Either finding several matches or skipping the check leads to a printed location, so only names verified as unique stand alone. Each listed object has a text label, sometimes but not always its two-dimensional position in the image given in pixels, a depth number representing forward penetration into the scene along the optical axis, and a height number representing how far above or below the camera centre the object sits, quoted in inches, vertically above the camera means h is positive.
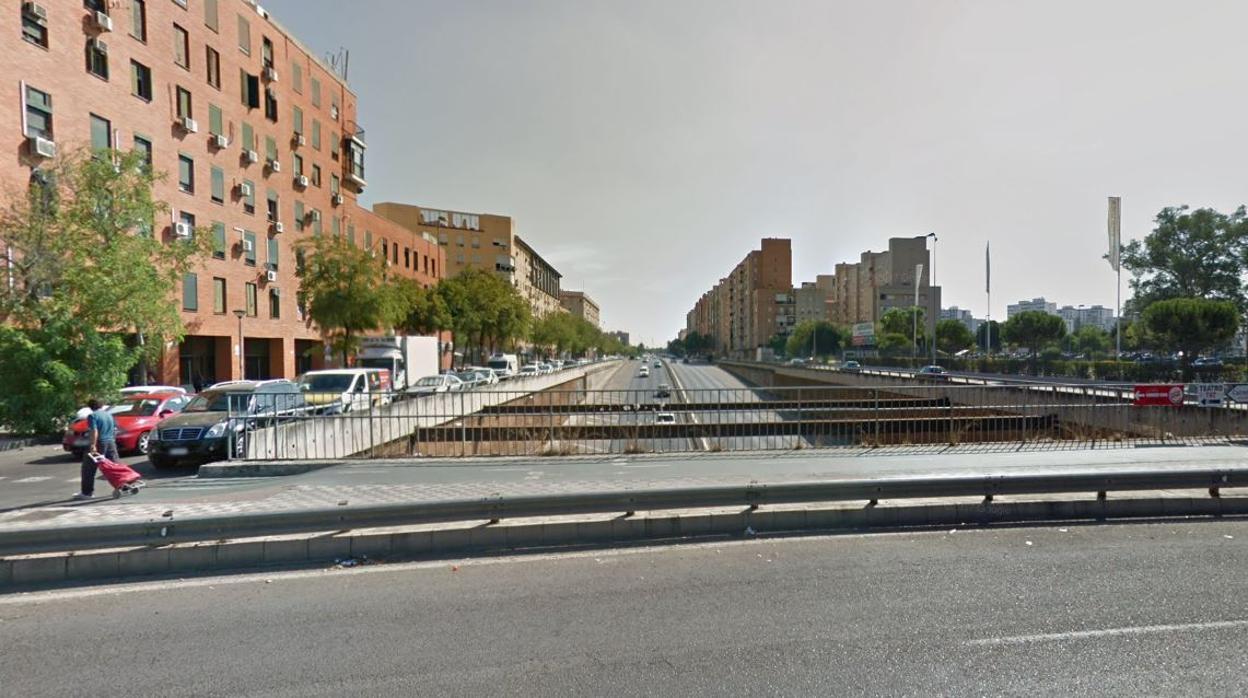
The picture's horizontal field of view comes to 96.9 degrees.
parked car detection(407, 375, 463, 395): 934.4 -63.8
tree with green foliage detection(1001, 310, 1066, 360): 2269.9 +43.2
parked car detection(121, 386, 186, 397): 606.1 -49.5
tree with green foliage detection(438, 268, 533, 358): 1566.2 +107.6
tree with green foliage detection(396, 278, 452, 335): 1390.3 +85.7
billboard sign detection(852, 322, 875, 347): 3235.7 +31.3
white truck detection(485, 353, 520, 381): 1672.0 -62.7
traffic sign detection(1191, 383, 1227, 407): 481.1 -49.7
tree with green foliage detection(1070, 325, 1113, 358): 3401.3 -25.1
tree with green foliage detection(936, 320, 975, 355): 2470.5 +19.5
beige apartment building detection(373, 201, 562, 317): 2807.6 +581.4
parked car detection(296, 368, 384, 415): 658.2 -44.1
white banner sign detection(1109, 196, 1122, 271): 1573.6 +306.2
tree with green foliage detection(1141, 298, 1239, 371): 1099.9 +27.8
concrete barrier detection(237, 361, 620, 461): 403.9 -75.2
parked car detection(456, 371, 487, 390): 1053.5 -69.3
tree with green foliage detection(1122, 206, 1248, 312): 2009.1 +305.2
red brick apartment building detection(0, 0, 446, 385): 791.1 +395.0
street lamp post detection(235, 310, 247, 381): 1043.9 -35.2
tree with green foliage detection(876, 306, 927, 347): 2881.4 +89.4
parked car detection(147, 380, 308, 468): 406.3 -64.9
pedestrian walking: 296.8 -50.5
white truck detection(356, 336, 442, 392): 944.3 -22.2
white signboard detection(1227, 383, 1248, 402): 470.9 -48.2
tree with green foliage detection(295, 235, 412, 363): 986.1 +101.7
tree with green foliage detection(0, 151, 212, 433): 554.3 +67.1
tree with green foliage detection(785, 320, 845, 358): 3614.7 +16.5
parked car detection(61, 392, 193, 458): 472.1 -67.3
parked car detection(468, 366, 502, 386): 1172.6 -68.7
